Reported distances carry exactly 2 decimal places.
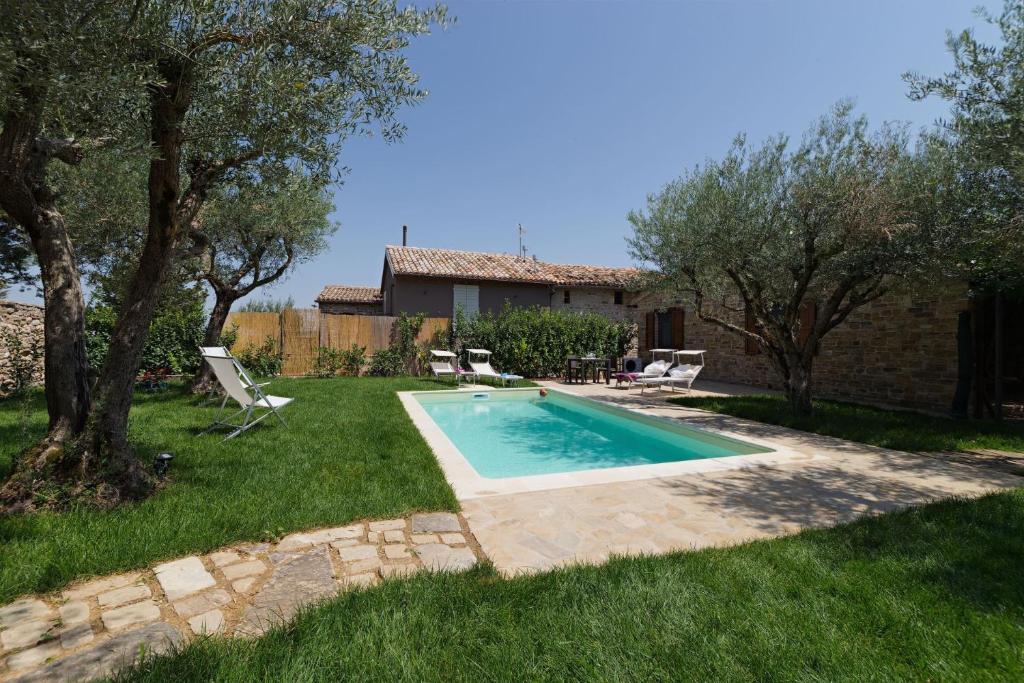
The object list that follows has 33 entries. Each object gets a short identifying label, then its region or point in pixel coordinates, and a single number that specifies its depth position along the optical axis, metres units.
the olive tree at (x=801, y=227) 6.23
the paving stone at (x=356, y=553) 2.69
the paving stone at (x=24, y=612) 2.05
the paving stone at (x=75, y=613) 2.05
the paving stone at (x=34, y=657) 1.79
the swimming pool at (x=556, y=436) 6.33
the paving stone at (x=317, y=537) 2.85
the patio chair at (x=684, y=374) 10.38
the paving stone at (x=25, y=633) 1.90
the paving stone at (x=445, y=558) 2.60
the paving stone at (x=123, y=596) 2.20
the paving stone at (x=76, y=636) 1.90
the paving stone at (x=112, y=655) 1.72
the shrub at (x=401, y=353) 14.27
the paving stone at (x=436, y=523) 3.13
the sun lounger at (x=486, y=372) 12.19
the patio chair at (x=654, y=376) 10.62
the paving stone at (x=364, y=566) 2.55
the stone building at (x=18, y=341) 8.07
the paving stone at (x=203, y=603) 2.14
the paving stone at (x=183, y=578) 2.32
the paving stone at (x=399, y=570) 2.49
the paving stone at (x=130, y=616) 2.04
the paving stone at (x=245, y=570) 2.48
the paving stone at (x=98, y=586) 2.25
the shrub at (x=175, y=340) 11.27
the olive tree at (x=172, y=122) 3.14
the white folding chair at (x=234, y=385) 5.58
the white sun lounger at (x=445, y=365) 12.45
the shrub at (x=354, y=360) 13.90
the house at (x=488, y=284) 17.53
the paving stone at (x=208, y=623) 2.02
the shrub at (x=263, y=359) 12.96
